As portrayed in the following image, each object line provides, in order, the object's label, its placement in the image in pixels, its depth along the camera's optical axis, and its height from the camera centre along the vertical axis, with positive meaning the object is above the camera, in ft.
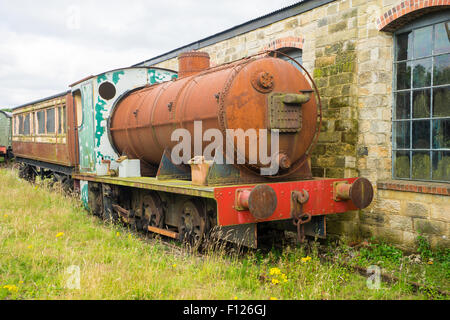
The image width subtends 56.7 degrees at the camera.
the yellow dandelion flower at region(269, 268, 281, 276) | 14.76 -4.56
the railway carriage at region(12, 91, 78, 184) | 30.71 +0.71
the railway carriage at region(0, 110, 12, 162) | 75.00 +1.78
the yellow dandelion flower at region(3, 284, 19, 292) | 13.27 -4.55
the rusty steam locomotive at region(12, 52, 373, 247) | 16.65 -0.35
